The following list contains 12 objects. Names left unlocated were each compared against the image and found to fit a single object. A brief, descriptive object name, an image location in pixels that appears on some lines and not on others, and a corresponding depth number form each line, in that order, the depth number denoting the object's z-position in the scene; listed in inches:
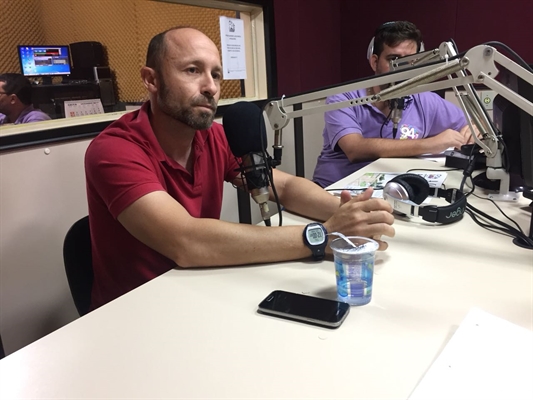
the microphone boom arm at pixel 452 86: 36.1
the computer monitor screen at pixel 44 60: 91.4
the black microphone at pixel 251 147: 44.3
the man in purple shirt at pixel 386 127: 83.1
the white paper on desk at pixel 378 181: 62.7
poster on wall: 103.3
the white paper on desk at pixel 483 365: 25.0
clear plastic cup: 34.6
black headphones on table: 49.1
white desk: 26.6
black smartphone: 32.2
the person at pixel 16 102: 69.7
